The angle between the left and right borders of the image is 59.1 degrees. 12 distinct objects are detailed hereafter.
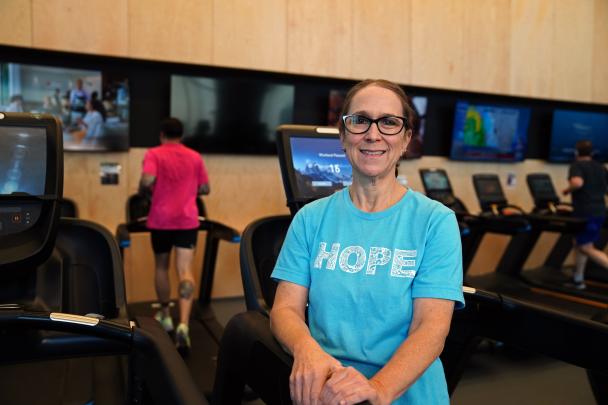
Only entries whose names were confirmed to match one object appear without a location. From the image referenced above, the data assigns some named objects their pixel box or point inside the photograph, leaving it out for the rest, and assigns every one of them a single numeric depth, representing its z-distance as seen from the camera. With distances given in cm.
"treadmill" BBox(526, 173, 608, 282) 591
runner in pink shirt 382
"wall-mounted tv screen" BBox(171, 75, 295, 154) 502
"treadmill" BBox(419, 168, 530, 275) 504
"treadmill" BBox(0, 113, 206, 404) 154
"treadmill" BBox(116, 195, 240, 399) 348
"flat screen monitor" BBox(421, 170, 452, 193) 515
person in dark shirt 551
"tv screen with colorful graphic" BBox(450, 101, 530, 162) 643
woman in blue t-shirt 131
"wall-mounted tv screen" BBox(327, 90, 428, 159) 569
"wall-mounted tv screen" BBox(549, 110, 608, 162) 704
